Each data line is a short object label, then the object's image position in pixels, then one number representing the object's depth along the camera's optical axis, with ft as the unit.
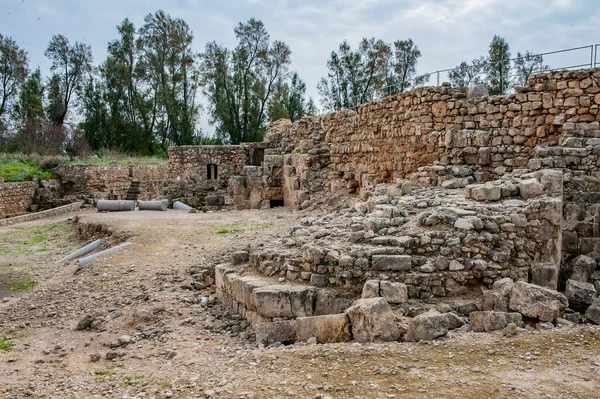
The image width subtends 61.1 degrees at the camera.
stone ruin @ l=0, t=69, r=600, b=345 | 18.16
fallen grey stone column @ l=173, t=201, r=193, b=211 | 63.82
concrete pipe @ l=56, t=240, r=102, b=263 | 36.42
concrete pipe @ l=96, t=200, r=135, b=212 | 60.13
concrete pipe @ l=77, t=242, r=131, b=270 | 32.55
